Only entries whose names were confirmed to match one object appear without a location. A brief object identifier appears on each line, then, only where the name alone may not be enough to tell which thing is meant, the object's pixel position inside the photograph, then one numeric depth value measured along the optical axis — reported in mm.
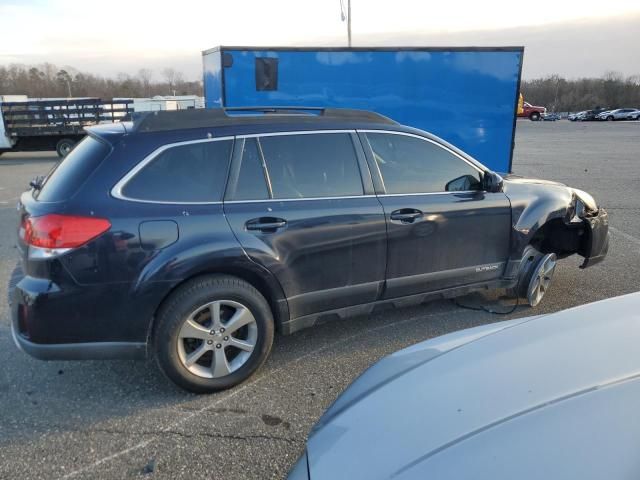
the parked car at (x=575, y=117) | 60253
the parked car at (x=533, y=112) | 56812
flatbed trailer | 17188
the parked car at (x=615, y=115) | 57344
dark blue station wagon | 2820
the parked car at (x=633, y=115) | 57344
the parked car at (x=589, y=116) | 58750
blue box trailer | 7828
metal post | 22906
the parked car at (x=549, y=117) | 58116
